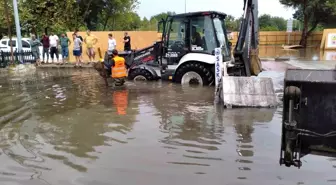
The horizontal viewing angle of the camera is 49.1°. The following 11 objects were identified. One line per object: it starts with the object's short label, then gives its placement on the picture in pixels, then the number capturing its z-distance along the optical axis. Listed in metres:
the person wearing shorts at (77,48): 17.56
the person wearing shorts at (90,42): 18.03
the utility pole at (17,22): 19.41
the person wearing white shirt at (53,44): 18.45
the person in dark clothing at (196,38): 11.28
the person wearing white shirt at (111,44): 17.39
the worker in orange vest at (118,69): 11.26
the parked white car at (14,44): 23.25
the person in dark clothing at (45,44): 18.58
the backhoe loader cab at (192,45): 11.15
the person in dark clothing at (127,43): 18.00
